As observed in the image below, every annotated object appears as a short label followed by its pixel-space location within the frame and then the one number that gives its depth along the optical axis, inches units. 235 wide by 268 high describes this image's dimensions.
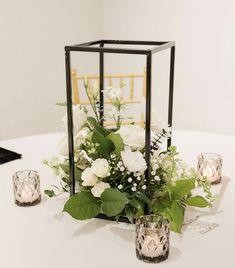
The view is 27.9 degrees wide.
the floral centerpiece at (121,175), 45.0
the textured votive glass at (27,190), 51.6
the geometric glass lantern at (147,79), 42.7
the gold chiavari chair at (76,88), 98.2
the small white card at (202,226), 46.2
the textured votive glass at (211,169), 57.3
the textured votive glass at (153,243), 40.5
